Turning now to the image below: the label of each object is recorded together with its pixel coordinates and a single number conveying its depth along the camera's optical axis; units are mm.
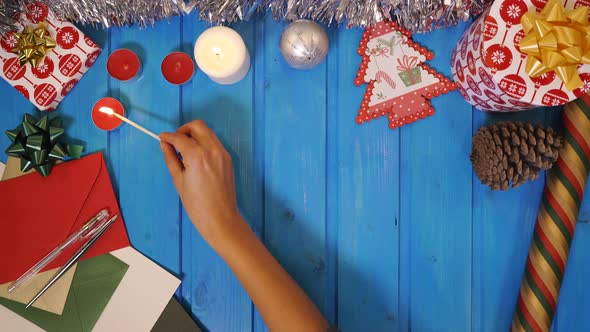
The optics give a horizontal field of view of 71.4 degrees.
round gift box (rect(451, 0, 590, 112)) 687
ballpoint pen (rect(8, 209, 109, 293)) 854
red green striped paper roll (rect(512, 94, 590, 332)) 788
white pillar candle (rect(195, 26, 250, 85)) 782
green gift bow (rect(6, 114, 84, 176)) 837
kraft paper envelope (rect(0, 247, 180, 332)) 859
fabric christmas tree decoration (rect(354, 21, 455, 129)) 858
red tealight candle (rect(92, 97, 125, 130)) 865
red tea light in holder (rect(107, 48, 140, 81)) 859
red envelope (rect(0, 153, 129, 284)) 872
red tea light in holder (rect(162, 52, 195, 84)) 854
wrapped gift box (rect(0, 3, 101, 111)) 856
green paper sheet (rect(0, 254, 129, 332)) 858
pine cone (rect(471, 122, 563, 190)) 750
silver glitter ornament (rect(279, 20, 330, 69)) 771
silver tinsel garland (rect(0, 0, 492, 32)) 769
